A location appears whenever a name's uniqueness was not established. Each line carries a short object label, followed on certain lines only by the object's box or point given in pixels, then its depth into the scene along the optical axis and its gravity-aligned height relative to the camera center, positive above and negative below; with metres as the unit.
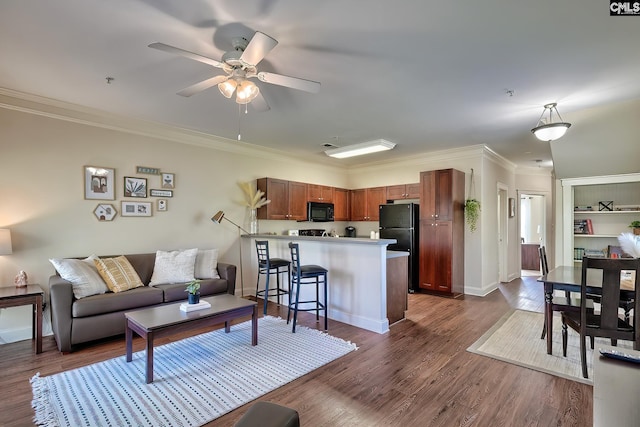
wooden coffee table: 2.51 -0.93
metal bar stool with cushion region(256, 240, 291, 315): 4.27 -0.68
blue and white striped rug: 2.09 -1.37
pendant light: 3.32 +1.02
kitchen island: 3.65 -0.74
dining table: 2.54 -0.59
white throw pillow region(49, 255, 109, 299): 3.24 -0.65
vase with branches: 5.42 +0.30
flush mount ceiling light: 5.01 +1.22
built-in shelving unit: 4.23 +0.14
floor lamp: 4.99 -0.06
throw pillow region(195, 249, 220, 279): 4.35 -0.70
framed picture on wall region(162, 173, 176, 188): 4.53 +0.57
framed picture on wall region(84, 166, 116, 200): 3.85 +0.45
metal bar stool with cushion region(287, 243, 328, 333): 3.67 -0.68
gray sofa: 3.04 -1.00
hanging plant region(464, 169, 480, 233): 5.48 +0.18
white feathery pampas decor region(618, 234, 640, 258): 2.81 -0.23
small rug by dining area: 2.73 -1.36
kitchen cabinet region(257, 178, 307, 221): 5.58 +0.37
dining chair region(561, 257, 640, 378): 2.37 -0.72
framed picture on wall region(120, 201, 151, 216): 4.14 +0.12
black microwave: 6.36 +0.14
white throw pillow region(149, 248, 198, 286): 3.98 -0.68
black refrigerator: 5.75 -0.23
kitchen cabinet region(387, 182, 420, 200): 6.25 +0.58
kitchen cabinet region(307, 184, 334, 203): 6.43 +0.55
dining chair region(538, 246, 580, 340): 2.91 -0.86
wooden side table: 2.91 -0.82
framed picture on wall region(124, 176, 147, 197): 4.16 +0.43
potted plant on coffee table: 3.01 -0.76
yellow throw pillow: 3.53 -0.68
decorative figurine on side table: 3.28 -0.70
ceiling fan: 1.98 +1.13
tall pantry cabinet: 5.34 -0.22
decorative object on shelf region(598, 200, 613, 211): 4.36 +0.21
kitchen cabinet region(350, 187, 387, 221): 6.88 +0.38
